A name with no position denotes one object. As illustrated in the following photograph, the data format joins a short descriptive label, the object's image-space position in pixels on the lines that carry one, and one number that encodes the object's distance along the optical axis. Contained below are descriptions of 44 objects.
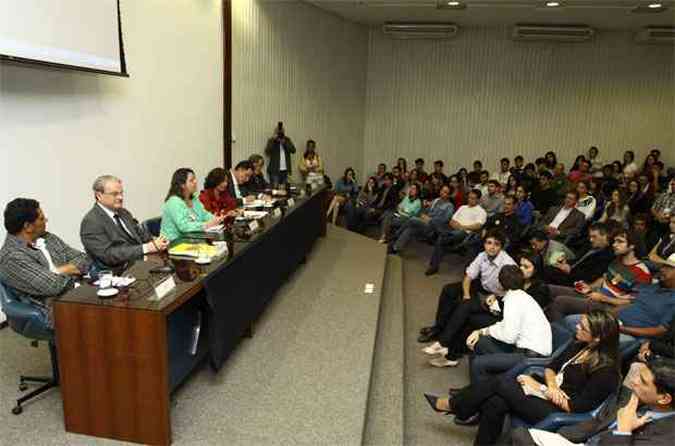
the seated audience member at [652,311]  3.03
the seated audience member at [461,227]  5.83
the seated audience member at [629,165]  8.58
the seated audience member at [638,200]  6.59
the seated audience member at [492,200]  6.34
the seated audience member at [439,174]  7.74
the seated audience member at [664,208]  5.19
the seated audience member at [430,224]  6.21
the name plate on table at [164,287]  2.22
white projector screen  3.15
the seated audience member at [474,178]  7.93
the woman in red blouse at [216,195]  4.17
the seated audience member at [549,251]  4.50
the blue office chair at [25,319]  2.38
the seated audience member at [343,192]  7.61
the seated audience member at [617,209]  5.68
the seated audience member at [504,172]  8.69
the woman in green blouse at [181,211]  3.43
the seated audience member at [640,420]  1.98
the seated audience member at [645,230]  4.84
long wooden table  2.15
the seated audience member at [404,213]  6.60
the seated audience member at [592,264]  4.00
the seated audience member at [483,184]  6.86
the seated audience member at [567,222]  5.49
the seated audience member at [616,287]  3.56
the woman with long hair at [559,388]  2.32
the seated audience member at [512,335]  2.88
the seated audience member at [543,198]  7.12
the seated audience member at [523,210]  6.02
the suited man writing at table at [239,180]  4.90
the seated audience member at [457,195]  7.03
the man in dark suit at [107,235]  2.88
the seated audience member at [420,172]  8.08
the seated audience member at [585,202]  5.82
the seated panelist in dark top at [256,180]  5.50
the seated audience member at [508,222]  5.57
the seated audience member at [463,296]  3.61
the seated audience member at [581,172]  8.25
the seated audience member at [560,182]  7.52
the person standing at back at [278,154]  7.31
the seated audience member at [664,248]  4.32
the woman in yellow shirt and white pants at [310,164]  7.95
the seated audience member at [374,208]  7.26
